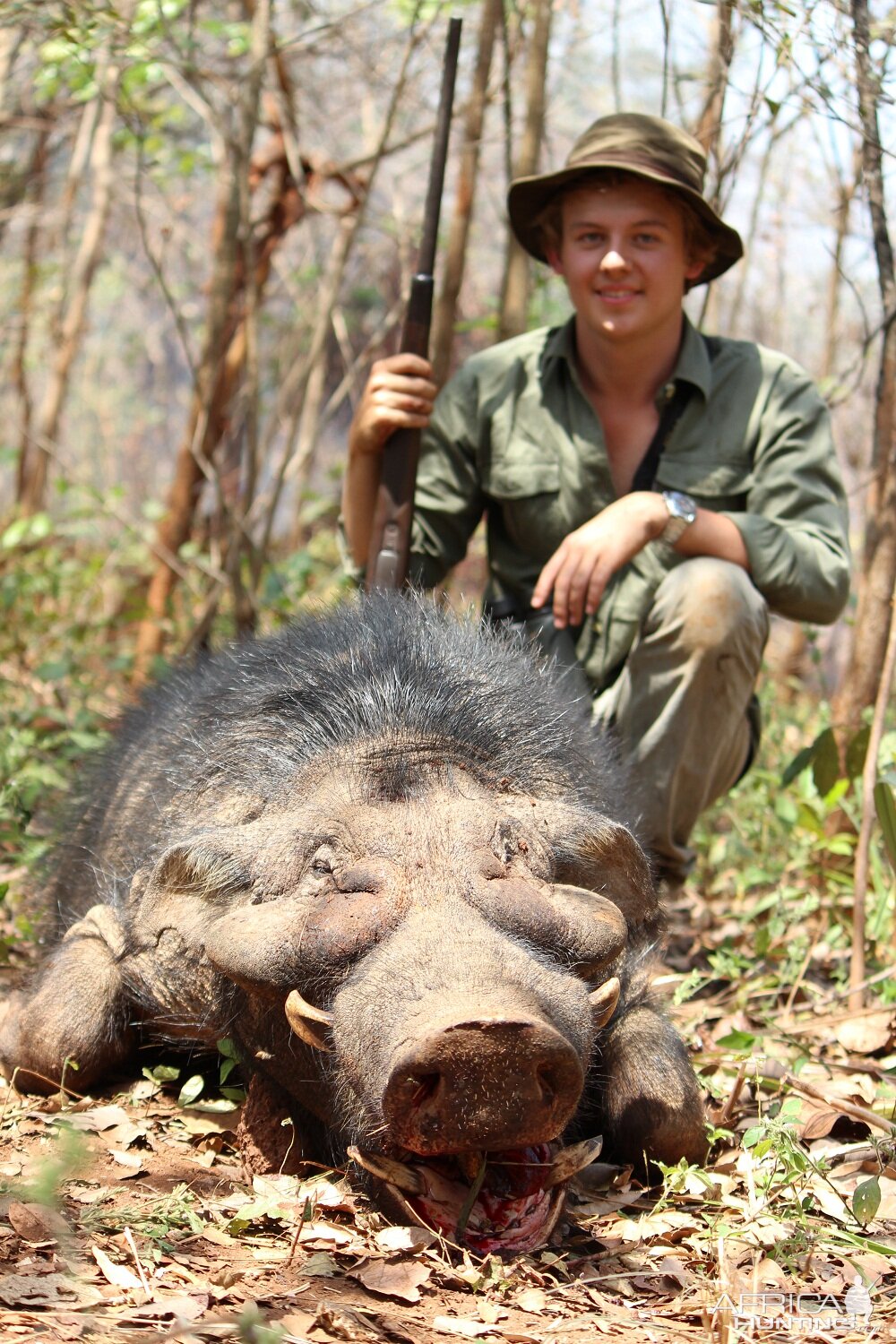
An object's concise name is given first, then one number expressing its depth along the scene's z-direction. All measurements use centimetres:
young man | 410
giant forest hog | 227
